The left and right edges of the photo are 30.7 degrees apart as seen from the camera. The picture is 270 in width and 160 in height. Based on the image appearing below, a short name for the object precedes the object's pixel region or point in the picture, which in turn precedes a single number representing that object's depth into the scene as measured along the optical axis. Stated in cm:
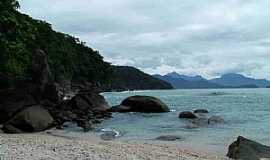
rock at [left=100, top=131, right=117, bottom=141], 2705
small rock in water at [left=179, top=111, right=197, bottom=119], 4225
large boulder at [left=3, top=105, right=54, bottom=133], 2619
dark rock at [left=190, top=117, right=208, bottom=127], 3594
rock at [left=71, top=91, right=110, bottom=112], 4602
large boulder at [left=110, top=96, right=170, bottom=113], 4862
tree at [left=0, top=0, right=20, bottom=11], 2669
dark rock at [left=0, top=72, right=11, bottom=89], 3511
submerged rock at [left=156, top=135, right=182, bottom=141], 2654
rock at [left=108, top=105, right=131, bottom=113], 4925
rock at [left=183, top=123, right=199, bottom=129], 3365
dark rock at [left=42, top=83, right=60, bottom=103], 4728
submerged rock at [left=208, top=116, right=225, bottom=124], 3768
